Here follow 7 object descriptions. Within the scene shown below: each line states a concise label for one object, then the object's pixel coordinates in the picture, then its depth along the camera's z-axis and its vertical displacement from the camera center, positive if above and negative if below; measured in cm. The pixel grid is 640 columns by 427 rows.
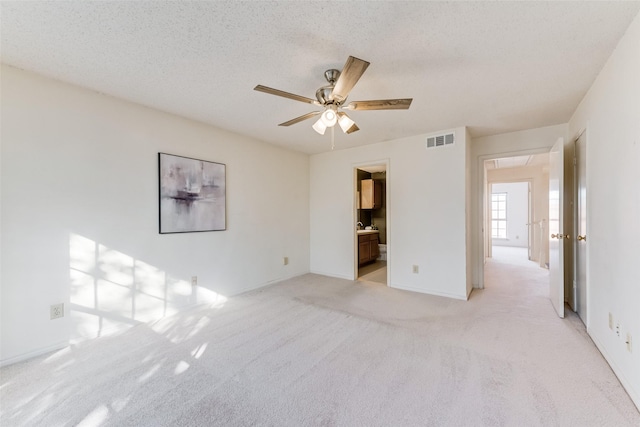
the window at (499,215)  906 -15
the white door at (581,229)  258 -20
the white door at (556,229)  283 -23
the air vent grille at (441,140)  349 +99
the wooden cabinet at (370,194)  622 +43
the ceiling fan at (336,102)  179 +87
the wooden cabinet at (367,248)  542 -81
